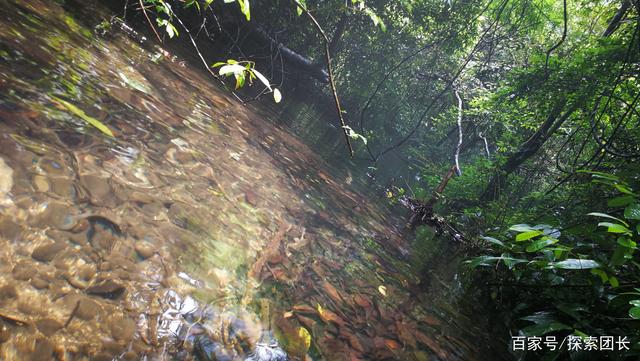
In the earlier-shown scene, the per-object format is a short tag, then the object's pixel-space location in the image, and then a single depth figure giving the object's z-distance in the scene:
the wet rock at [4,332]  1.18
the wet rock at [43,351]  1.20
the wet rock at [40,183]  1.79
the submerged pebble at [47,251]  1.50
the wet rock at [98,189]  1.97
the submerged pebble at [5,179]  1.65
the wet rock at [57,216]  1.66
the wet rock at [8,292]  1.29
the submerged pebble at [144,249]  1.83
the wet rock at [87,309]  1.41
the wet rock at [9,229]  1.49
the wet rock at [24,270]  1.38
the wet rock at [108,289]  1.51
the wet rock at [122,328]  1.40
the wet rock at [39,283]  1.39
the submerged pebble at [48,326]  1.28
